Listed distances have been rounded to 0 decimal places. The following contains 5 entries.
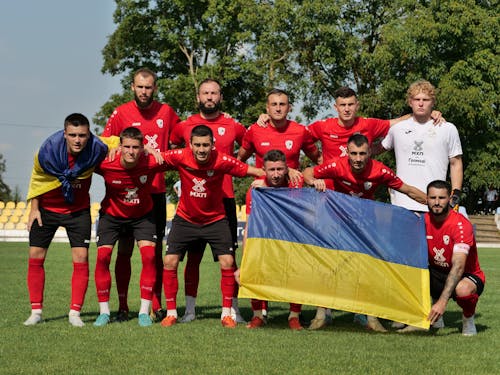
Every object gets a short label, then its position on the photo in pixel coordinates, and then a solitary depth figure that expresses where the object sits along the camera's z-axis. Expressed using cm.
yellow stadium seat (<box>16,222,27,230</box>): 3653
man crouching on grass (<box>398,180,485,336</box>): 734
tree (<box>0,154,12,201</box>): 7431
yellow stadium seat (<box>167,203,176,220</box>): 3288
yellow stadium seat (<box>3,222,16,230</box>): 3772
